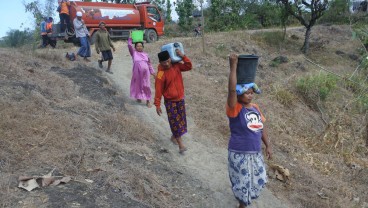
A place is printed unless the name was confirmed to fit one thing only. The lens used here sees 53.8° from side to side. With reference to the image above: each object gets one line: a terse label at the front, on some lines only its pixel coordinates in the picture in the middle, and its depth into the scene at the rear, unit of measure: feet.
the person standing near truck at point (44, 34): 44.83
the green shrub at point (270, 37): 57.47
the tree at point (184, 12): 80.23
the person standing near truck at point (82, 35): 34.27
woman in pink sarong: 23.70
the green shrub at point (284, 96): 31.42
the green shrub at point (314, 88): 33.45
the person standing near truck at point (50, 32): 44.86
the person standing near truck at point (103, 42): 30.78
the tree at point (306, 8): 55.57
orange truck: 47.85
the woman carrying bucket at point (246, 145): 11.37
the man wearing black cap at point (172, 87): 16.11
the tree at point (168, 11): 90.61
